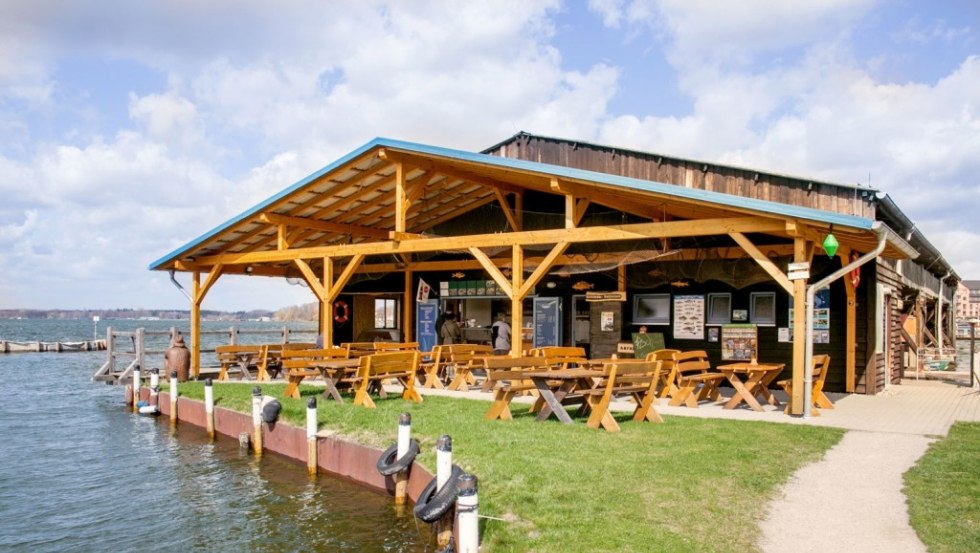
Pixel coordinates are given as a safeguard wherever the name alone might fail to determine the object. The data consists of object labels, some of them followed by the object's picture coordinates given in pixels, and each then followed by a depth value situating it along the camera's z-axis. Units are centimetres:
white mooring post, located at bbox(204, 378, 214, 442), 1181
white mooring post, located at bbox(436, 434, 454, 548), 585
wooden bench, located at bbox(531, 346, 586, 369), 1174
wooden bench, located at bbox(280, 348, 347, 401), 1101
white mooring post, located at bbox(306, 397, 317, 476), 901
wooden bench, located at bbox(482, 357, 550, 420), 888
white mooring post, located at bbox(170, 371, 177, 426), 1345
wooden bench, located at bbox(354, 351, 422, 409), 1051
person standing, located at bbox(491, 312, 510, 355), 1464
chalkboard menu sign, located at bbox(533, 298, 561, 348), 1580
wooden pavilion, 974
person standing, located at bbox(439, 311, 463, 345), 1658
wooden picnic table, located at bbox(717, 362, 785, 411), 1009
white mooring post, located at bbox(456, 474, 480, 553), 471
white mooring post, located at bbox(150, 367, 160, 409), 1435
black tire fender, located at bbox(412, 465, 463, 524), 568
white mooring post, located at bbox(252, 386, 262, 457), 1033
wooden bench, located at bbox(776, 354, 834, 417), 1031
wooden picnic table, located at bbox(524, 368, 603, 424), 866
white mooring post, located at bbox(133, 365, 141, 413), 1533
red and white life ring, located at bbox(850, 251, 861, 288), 1227
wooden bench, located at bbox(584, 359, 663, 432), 829
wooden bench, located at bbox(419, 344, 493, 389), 1327
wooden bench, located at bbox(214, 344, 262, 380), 1536
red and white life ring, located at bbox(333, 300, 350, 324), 2017
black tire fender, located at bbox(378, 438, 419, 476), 739
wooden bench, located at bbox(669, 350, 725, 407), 1061
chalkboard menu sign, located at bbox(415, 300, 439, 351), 1792
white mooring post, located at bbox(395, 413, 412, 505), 728
